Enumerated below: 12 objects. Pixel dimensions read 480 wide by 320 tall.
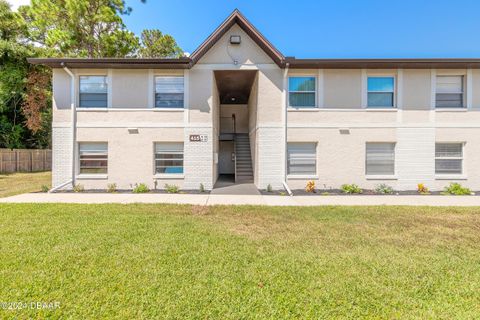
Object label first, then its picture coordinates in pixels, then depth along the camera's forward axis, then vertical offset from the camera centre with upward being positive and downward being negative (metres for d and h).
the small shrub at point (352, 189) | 9.94 -1.32
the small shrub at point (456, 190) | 9.77 -1.31
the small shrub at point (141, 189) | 9.99 -1.37
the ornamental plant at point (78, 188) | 10.08 -1.35
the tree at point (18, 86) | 17.86 +5.95
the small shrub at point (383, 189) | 10.07 -1.32
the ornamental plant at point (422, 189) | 10.08 -1.32
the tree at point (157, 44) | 27.50 +14.28
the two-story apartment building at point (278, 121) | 10.36 +1.77
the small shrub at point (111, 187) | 10.07 -1.32
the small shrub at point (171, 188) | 9.95 -1.31
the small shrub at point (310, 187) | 10.13 -1.26
